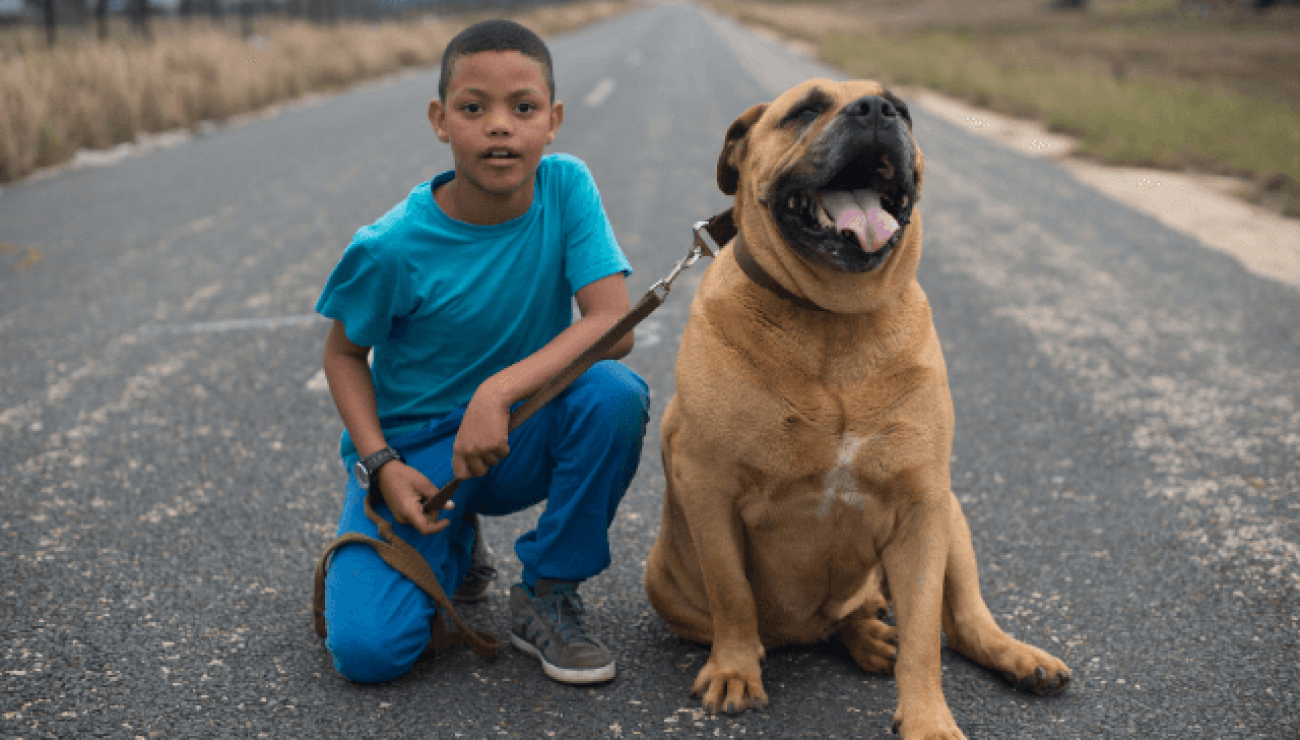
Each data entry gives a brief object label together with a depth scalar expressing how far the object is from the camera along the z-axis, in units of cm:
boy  228
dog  201
